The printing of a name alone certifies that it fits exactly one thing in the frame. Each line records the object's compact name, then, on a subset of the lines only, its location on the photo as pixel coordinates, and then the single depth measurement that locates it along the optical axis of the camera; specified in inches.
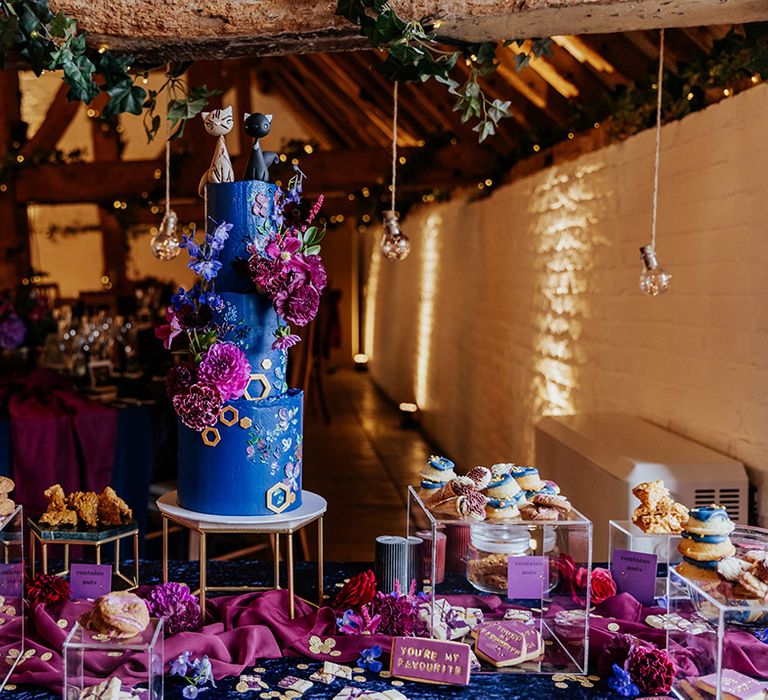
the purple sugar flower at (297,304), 64.3
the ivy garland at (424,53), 68.5
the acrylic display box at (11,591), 59.6
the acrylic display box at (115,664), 52.7
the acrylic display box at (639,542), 71.8
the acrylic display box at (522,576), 62.3
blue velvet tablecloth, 58.5
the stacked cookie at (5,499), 60.2
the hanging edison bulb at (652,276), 99.0
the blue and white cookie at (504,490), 63.1
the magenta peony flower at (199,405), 62.9
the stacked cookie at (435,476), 68.6
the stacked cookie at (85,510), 73.4
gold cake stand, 64.5
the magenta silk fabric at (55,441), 129.6
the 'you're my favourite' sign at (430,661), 59.9
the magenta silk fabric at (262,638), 59.3
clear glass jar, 62.9
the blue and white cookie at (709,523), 61.4
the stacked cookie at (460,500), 62.0
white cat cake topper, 69.0
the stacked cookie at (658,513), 68.3
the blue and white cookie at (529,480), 69.0
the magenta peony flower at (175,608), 65.6
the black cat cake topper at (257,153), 67.9
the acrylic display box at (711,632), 53.3
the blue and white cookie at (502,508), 61.7
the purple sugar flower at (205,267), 63.9
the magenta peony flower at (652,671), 58.7
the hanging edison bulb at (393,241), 123.3
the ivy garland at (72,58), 68.0
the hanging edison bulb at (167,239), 139.7
